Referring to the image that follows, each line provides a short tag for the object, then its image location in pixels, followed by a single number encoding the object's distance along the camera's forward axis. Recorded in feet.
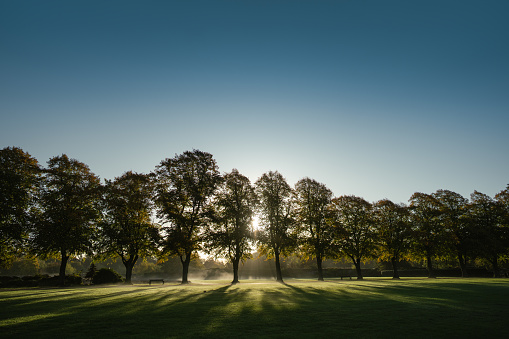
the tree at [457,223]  184.44
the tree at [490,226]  179.93
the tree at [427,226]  180.75
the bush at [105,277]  140.67
